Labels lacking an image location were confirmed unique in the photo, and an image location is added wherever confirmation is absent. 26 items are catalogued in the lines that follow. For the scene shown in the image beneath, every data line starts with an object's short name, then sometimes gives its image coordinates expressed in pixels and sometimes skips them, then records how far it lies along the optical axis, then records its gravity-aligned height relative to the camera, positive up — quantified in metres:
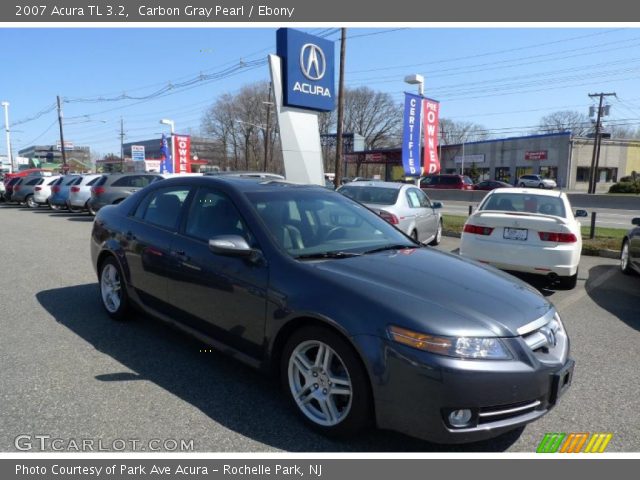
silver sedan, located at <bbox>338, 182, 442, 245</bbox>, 9.28 -0.79
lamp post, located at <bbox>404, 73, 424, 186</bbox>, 15.75 +2.74
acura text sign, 12.12 +2.45
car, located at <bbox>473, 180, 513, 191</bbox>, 42.00 -1.70
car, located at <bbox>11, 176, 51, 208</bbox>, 23.87 -1.53
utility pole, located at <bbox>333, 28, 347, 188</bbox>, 20.66 +2.58
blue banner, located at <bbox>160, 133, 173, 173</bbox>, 32.88 +0.33
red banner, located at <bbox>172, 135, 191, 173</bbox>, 30.67 +0.57
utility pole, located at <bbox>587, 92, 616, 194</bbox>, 47.62 +3.46
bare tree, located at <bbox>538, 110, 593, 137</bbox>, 81.84 +7.35
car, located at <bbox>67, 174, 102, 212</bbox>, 18.86 -1.33
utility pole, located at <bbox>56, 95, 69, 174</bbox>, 52.10 +2.73
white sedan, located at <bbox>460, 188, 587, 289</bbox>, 6.72 -1.04
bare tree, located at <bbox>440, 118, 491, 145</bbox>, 90.52 +6.40
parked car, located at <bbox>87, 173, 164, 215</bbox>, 16.09 -0.84
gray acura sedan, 2.58 -0.91
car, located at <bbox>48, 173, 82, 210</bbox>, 20.16 -1.26
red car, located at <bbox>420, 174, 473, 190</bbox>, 39.78 -1.40
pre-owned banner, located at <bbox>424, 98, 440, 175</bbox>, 15.98 +1.07
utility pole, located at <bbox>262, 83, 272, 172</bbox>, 42.65 +2.57
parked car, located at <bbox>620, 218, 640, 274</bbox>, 7.51 -1.36
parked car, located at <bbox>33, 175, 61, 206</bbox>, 22.97 -1.50
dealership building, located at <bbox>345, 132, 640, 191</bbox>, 56.59 +0.97
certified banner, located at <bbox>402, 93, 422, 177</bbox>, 15.32 +1.05
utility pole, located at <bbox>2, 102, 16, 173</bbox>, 55.71 +3.42
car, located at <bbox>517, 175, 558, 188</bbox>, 45.63 -1.50
